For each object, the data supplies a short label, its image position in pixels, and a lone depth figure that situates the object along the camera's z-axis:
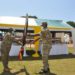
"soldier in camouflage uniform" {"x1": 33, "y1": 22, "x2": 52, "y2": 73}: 3.89
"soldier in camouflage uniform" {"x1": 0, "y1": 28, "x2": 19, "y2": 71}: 4.05
